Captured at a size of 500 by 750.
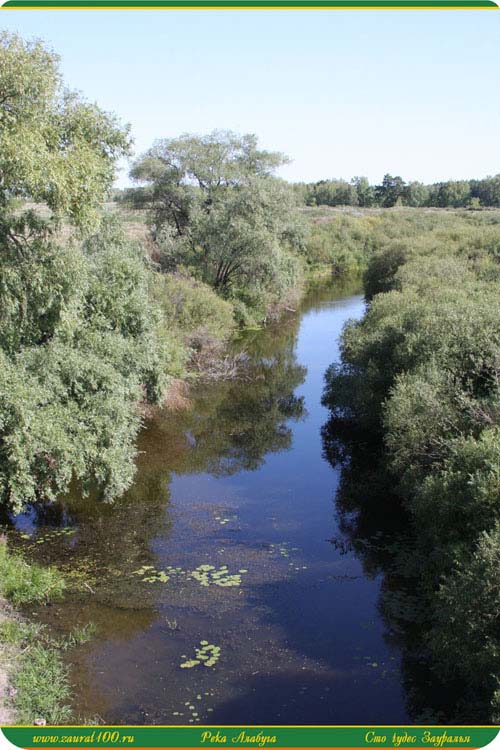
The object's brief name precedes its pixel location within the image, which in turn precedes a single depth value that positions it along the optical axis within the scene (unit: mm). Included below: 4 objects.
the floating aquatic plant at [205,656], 11820
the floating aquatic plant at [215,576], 14438
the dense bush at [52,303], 14195
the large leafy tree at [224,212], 38500
